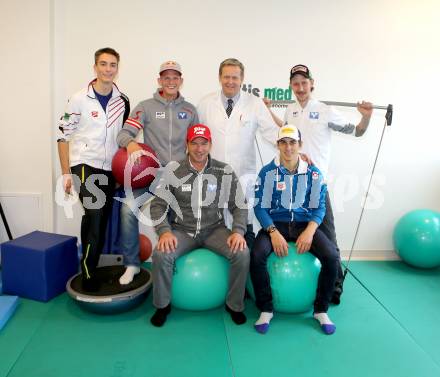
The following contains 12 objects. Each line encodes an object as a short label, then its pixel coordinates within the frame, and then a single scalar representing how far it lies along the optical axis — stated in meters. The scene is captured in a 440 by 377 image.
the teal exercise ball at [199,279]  2.65
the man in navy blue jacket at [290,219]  2.69
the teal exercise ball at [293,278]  2.65
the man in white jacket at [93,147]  2.75
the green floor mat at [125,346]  2.18
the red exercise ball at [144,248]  3.53
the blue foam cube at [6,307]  2.57
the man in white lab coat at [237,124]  3.02
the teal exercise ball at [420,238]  3.67
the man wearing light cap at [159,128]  2.88
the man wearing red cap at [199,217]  2.66
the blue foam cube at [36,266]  2.89
